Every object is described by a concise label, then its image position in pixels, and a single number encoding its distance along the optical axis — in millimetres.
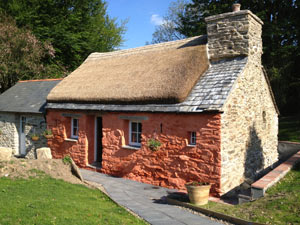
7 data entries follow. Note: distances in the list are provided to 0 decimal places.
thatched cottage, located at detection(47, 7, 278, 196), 8664
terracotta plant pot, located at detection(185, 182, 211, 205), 7434
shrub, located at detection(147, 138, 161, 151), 9305
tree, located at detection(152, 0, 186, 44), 37906
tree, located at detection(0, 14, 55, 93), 20312
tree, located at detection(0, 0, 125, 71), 24234
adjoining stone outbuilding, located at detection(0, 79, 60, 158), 14352
